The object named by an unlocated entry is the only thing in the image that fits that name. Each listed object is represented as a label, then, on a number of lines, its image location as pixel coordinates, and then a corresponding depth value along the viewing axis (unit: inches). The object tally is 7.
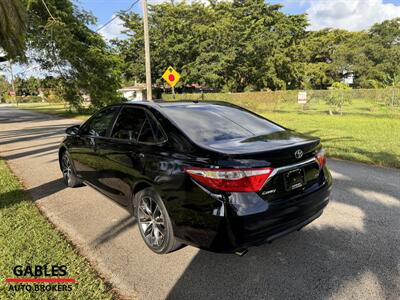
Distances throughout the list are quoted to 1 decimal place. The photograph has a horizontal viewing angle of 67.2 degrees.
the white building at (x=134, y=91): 1998.8
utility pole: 546.9
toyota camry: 97.0
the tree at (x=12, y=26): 354.6
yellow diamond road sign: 598.8
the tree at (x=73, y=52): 754.2
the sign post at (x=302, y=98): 723.4
